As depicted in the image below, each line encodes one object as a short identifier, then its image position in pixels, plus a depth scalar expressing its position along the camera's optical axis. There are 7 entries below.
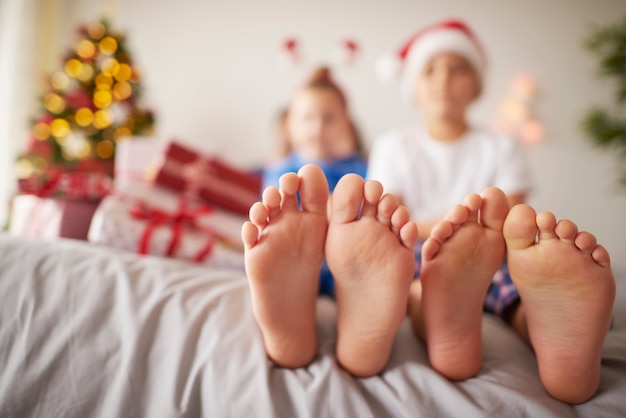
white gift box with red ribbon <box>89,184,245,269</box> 0.87
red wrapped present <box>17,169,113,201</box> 0.96
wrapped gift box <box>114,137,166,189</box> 1.44
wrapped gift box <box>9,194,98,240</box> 0.94
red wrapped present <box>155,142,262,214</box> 1.17
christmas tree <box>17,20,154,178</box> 1.74
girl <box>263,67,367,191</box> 1.24
